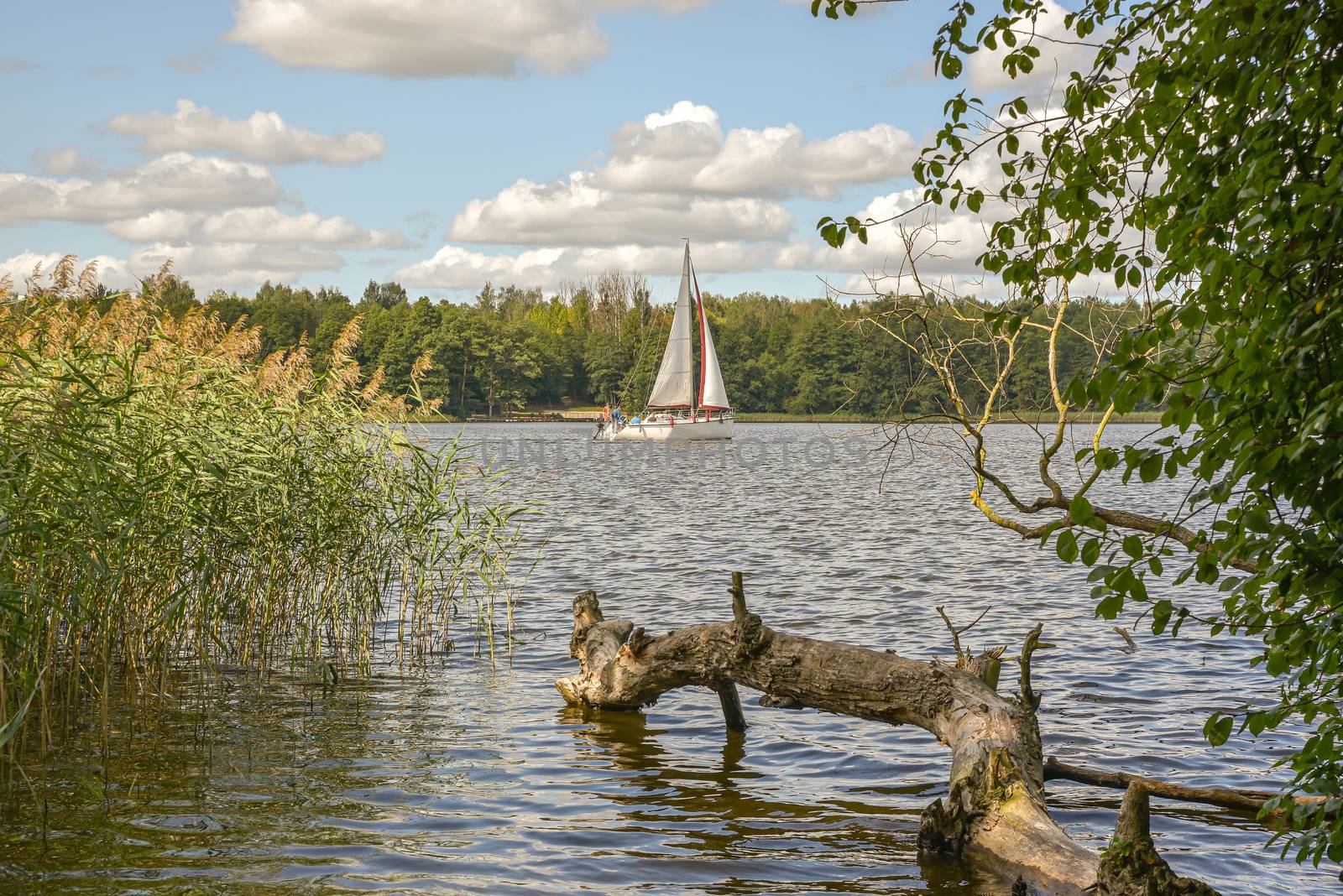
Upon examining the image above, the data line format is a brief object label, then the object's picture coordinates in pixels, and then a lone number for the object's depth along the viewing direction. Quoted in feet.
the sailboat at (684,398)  220.23
